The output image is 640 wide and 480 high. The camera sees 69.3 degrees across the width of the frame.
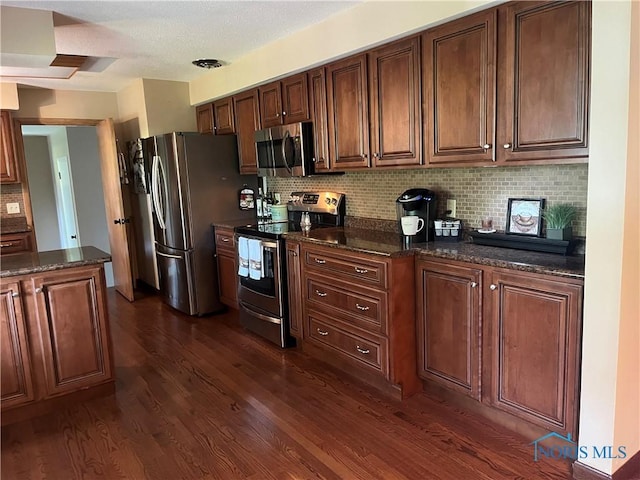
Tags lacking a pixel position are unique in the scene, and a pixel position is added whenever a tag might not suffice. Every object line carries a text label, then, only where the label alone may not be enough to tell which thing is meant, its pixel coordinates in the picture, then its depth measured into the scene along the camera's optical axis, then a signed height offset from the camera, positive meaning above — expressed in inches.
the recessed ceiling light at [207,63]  158.6 +40.9
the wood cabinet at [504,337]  79.4 -32.6
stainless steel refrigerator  168.1 -7.5
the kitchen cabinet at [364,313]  104.5 -34.0
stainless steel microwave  139.4 +8.6
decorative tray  89.2 -15.7
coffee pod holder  112.9 -14.8
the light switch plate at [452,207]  117.6 -9.6
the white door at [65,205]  241.0 -9.4
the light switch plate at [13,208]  191.0 -7.0
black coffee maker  113.7 -9.0
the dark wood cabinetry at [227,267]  166.6 -31.5
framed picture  98.0 -10.9
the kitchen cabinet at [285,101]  139.5 +24.0
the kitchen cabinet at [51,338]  101.1 -34.0
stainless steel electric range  139.2 -27.3
